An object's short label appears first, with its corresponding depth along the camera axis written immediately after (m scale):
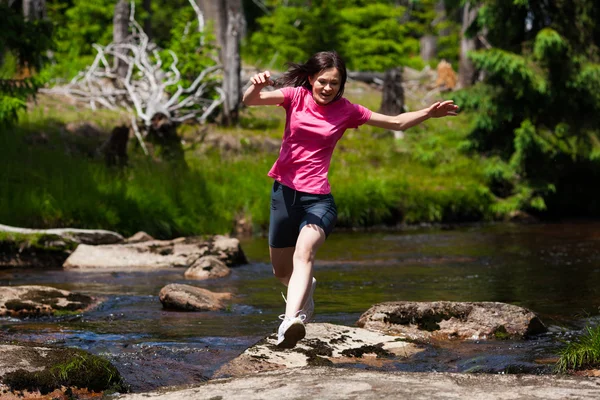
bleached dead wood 22.34
